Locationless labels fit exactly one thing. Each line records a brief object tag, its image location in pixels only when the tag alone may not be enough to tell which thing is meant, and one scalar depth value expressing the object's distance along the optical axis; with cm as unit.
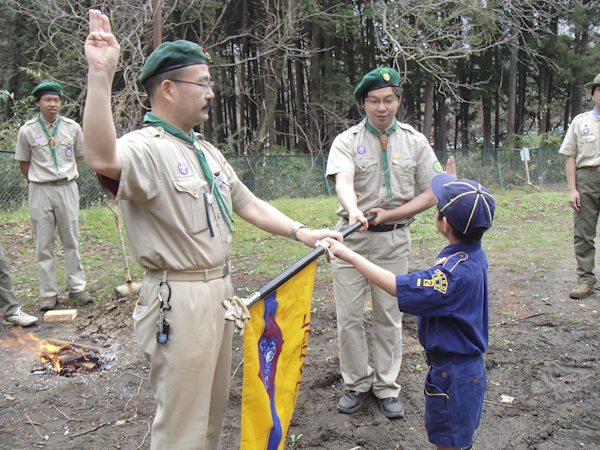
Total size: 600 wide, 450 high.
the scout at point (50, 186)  544
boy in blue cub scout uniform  215
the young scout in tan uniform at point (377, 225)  341
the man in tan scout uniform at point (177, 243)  205
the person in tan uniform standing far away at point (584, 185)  537
